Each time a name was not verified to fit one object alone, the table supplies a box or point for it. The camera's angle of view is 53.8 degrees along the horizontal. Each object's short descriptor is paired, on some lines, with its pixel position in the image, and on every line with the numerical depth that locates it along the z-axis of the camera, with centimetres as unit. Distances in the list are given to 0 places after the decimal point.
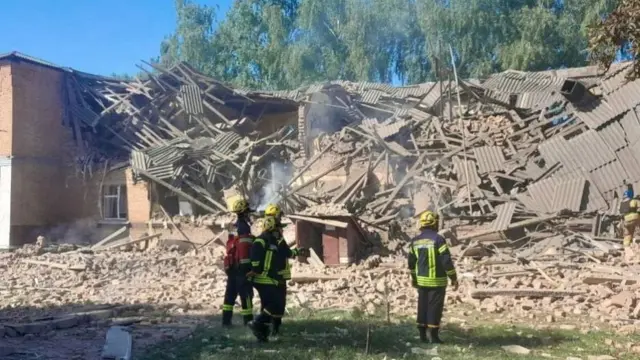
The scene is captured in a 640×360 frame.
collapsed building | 1612
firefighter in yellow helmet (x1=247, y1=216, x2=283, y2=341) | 777
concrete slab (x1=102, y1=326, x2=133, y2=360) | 711
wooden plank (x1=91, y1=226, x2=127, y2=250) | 2021
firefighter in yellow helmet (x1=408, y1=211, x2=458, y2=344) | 777
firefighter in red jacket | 841
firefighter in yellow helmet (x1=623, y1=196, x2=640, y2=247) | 1410
